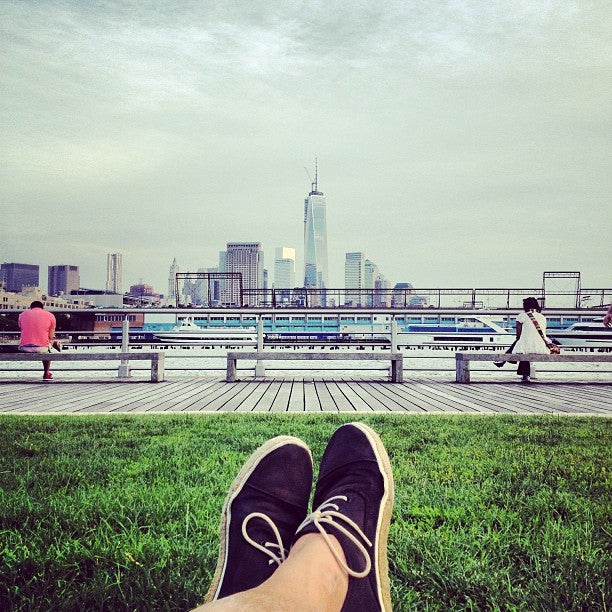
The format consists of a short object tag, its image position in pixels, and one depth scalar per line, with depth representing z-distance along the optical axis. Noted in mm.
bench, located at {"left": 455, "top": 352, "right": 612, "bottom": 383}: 7102
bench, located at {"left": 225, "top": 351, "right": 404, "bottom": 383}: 7211
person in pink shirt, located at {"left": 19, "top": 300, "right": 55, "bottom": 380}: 7586
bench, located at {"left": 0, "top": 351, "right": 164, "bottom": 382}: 7211
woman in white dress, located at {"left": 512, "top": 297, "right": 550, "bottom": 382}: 7547
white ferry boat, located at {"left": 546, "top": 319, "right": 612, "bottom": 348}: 21984
